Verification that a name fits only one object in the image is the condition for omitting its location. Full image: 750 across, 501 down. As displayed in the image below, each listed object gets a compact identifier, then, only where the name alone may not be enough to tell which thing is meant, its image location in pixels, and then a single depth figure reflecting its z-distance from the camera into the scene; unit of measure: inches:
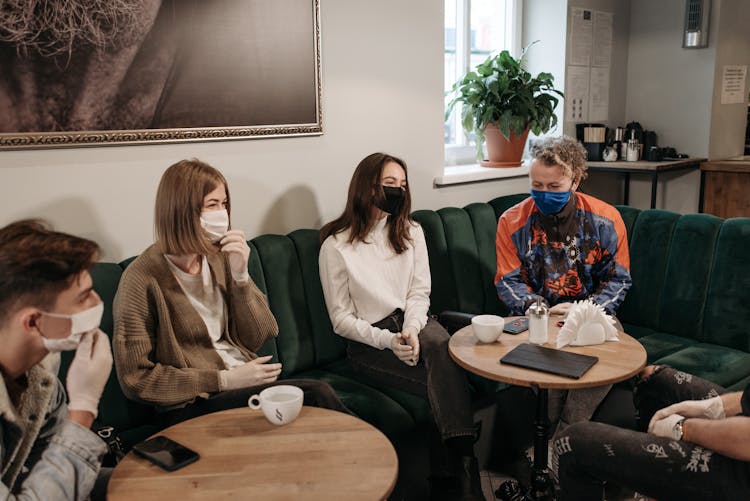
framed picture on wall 77.5
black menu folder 69.2
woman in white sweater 82.7
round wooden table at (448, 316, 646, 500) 68.1
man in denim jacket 43.7
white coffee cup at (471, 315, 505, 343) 78.4
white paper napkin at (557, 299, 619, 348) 76.6
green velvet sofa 84.4
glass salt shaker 77.4
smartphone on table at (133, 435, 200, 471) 52.6
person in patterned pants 57.6
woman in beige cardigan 68.9
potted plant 131.3
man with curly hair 95.2
